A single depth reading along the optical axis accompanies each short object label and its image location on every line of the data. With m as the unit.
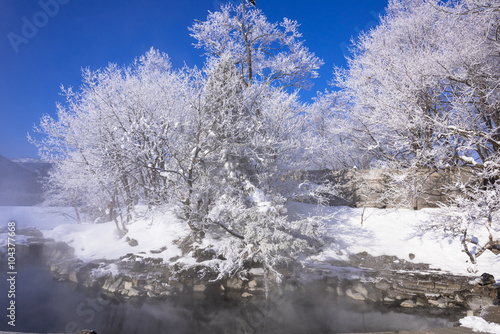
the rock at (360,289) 9.45
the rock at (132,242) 12.75
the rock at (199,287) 10.05
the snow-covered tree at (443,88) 9.16
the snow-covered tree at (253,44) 16.31
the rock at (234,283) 10.11
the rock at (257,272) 10.55
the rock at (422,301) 8.68
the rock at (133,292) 9.91
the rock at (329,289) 9.90
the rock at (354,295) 9.37
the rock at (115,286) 10.20
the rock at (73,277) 11.19
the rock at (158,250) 11.91
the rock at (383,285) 9.58
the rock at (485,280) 8.71
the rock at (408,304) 8.70
